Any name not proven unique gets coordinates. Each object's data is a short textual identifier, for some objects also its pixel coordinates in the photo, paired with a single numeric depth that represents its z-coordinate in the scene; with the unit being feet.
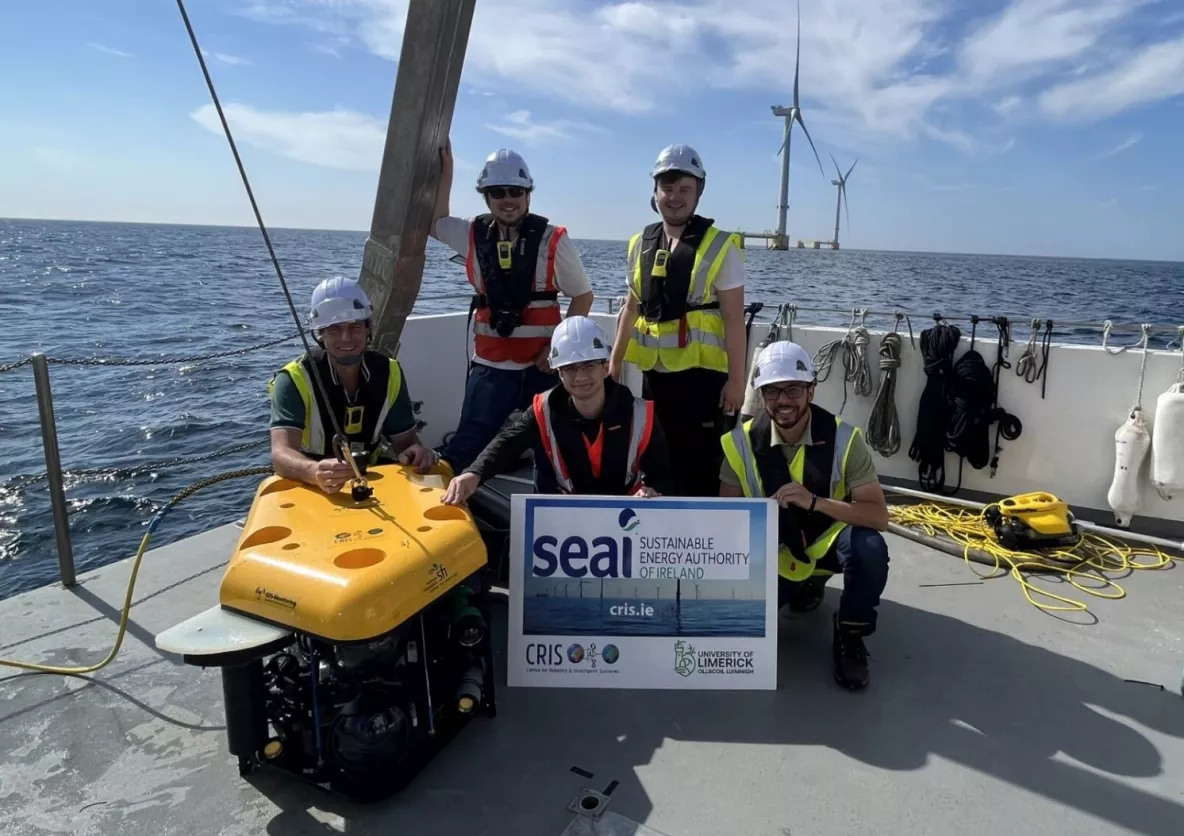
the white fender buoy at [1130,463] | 14.69
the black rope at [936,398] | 16.66
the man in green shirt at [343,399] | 10.40
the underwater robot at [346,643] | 7.12
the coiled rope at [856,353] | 17.76
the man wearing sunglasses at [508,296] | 12.35
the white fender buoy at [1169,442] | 14.01
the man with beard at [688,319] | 11.73
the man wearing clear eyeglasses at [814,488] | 9.71
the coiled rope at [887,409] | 17.43
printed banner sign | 9.52
